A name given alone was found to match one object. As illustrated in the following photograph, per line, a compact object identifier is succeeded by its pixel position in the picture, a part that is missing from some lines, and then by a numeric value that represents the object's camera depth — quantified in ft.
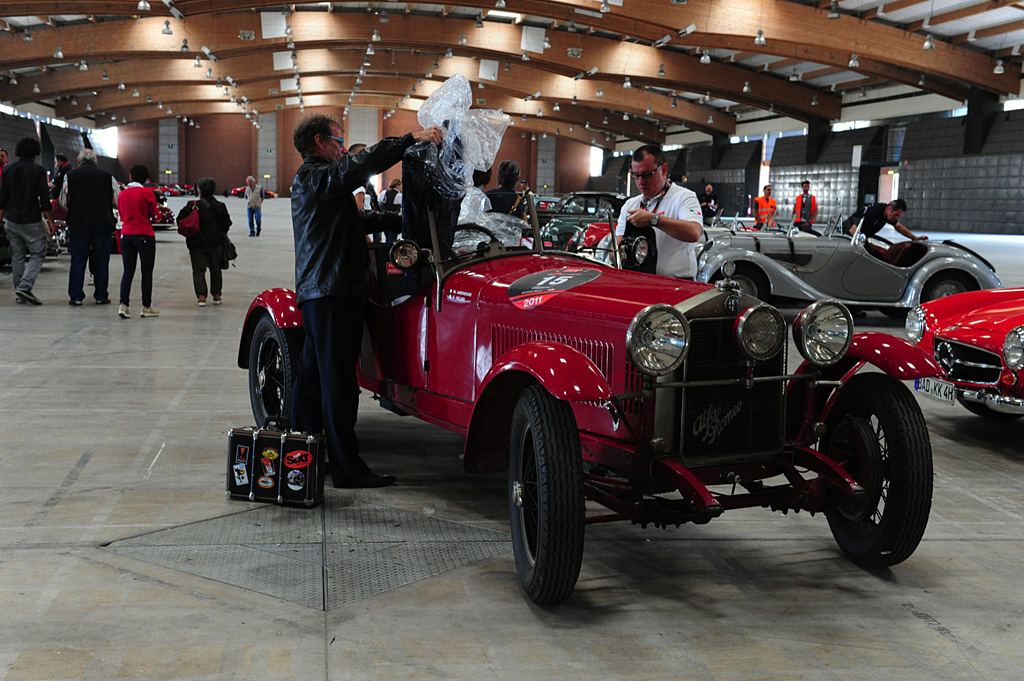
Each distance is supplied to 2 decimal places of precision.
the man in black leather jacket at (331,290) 13.89
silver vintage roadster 35.47
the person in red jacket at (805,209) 57.93
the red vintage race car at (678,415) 10.01
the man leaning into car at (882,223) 36.65
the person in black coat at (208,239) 34.53
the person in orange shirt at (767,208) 61.11
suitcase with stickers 13.30
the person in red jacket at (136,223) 30.37
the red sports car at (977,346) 17.12
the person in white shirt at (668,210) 16.67
